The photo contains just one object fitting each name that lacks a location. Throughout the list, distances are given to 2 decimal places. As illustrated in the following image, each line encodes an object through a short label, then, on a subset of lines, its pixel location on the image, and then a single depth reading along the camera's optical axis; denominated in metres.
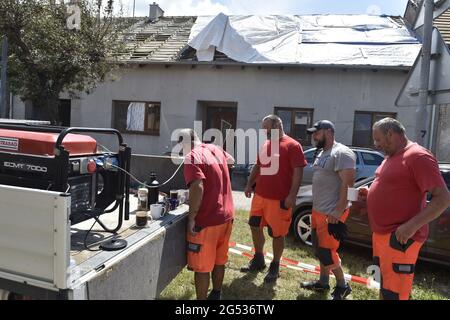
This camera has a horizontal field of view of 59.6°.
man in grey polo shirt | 3.72
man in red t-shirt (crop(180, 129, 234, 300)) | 3.21
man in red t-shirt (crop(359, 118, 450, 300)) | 2.72
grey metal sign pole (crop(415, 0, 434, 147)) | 4.87
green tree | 10.35
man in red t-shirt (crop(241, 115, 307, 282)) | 4.30
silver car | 8.48
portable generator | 2.83
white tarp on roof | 12.72
